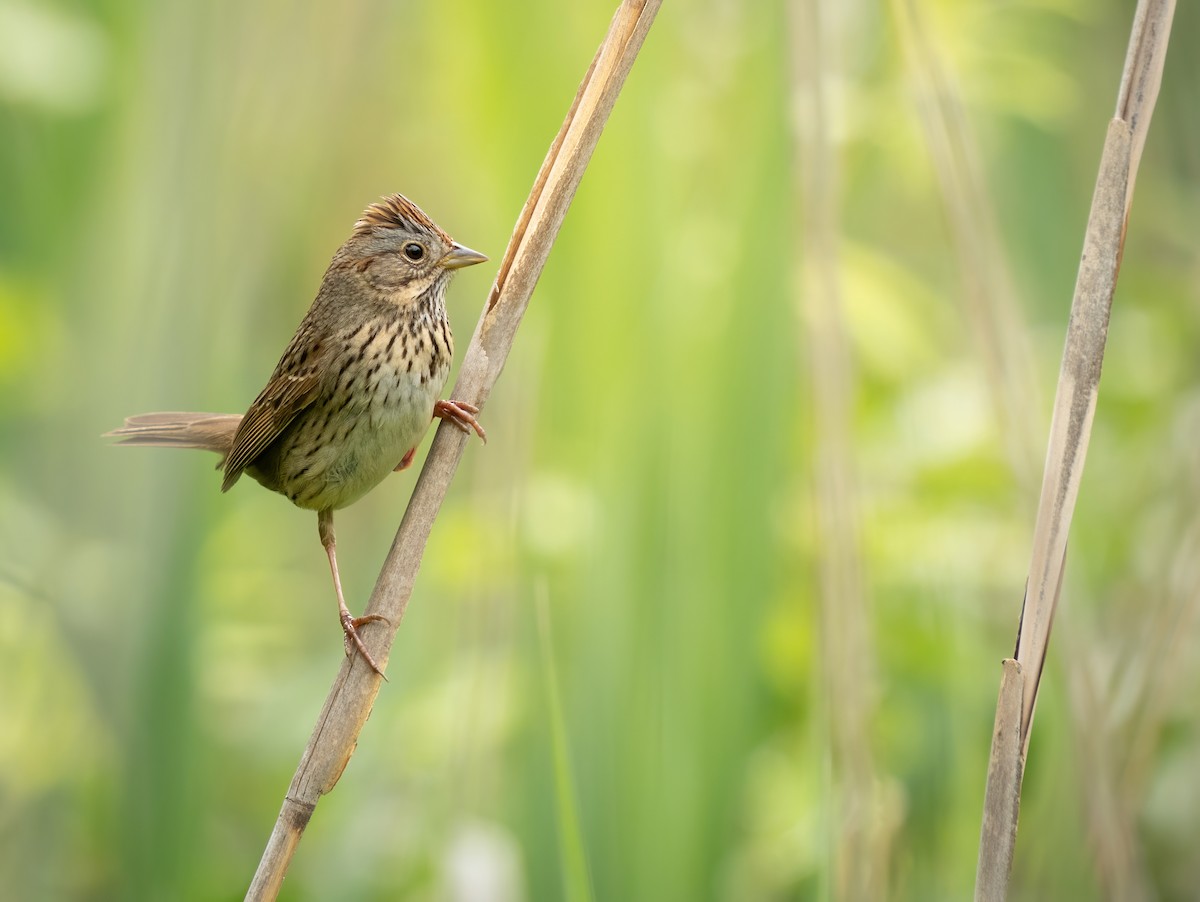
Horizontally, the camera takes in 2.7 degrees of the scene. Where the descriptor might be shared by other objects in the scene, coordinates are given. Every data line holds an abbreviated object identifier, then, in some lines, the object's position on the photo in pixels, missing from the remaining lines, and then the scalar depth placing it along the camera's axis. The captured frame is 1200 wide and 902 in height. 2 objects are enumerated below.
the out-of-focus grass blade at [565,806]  4.74
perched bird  4.82
